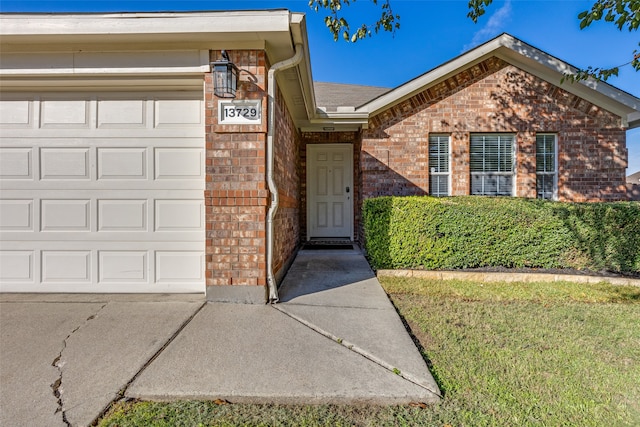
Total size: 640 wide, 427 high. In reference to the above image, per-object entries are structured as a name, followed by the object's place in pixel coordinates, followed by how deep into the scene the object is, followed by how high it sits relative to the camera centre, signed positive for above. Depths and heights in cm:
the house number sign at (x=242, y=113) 329 +108
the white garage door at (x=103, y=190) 355 +28
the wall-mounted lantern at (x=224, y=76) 311 +140
